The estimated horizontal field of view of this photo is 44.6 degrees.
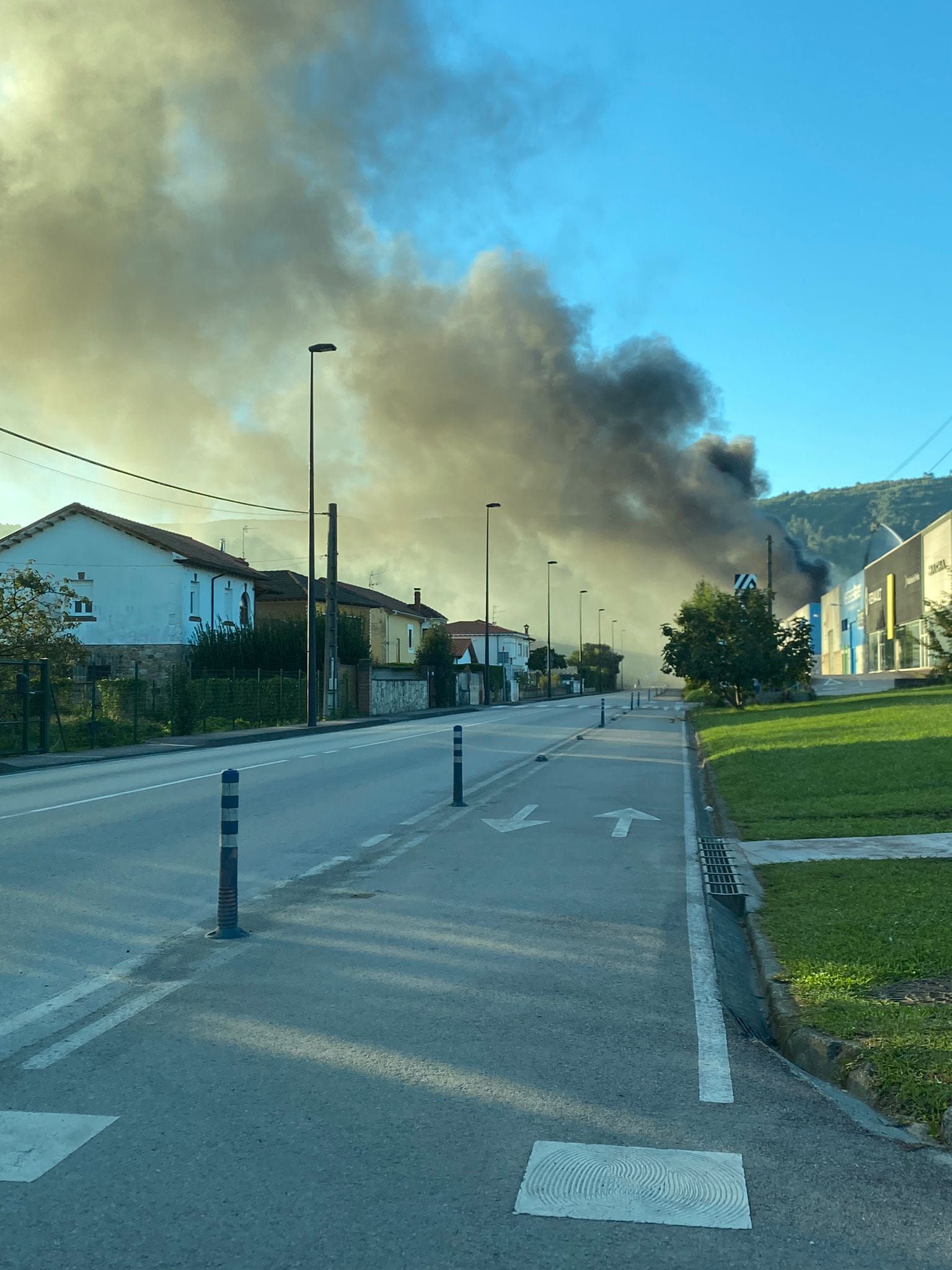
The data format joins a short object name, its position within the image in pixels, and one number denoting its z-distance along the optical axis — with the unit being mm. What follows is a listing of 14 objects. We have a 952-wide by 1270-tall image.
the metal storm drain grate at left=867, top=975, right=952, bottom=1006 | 5316
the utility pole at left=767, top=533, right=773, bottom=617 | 43762
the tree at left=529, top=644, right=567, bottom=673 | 148875
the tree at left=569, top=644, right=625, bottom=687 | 133125
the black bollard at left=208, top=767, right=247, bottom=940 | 6961
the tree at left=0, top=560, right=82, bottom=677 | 27500
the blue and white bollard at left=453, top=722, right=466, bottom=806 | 13914
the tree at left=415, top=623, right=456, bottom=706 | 59625
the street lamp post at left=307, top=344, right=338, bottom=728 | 34281
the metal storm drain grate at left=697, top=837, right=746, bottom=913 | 8367
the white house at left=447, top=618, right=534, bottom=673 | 113006
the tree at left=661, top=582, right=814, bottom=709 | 41938
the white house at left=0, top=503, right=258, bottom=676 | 47750
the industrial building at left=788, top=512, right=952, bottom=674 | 57562
